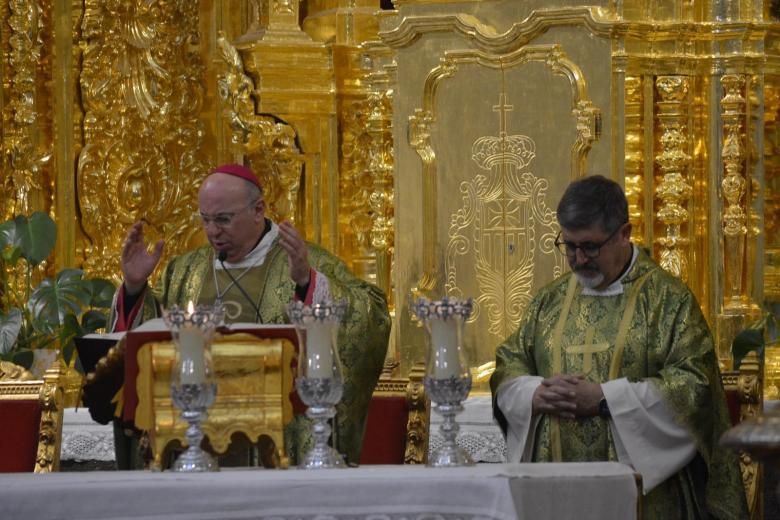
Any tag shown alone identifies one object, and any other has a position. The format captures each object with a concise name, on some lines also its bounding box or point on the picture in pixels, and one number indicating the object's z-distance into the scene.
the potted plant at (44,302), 17.62
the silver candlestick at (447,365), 11.09
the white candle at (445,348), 11.14
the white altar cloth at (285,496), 10.45
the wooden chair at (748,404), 13.32
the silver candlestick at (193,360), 10.68
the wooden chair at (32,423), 14.12
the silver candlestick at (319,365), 10.97
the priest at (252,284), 13.25
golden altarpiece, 16.99
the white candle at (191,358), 10.72
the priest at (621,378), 12.43
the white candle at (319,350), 10.98
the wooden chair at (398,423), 13.94
